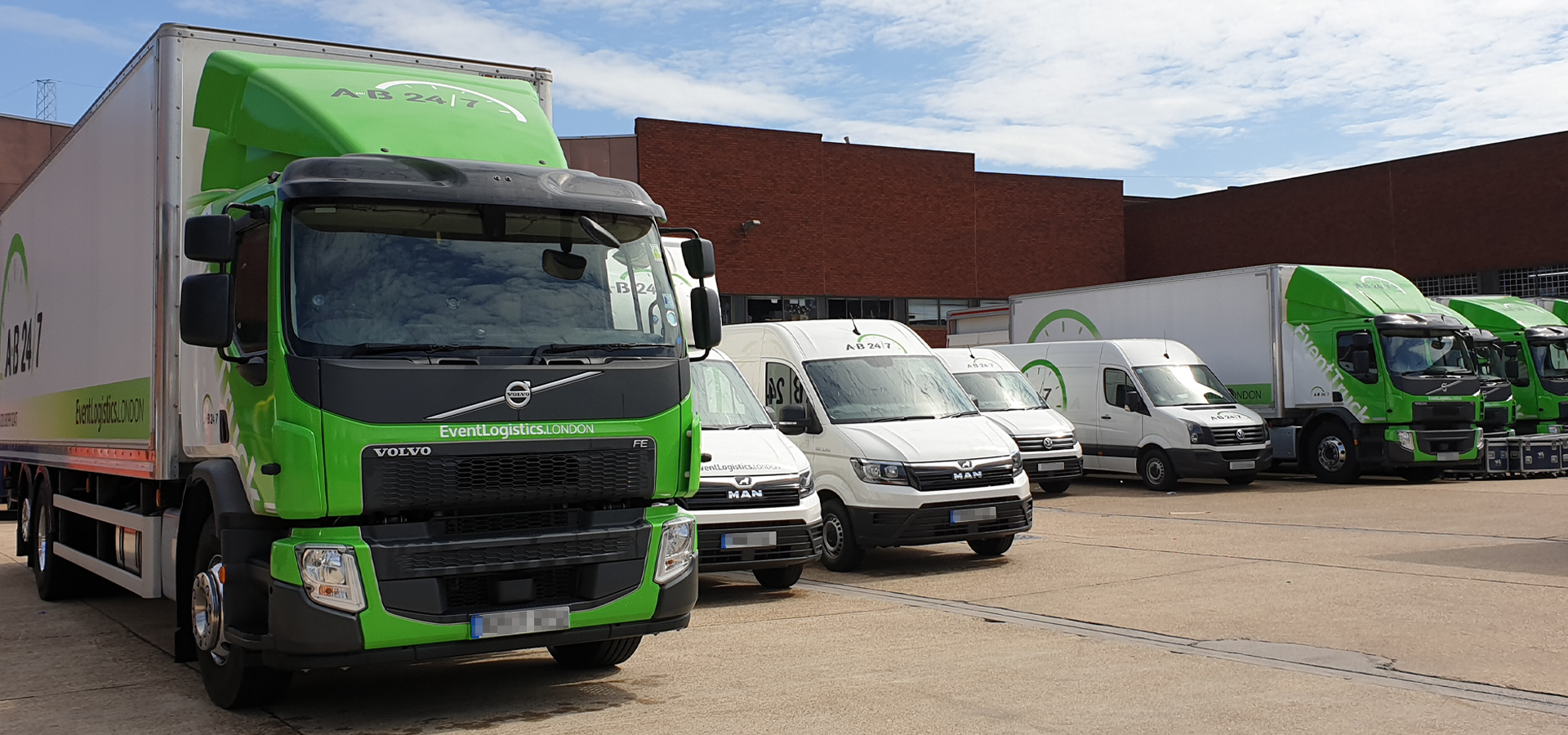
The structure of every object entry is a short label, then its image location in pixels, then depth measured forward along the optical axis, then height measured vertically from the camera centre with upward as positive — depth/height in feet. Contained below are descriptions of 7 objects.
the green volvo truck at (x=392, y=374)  19.85 +0.62
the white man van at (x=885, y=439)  38.11 -1.10
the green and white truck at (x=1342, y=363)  67.82 +1.62
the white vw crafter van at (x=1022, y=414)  60.85 -0.64
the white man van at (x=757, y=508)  33.73 -2.64
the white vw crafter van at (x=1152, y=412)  66.49 -0.74
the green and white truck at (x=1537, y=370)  81.20 +1.23
